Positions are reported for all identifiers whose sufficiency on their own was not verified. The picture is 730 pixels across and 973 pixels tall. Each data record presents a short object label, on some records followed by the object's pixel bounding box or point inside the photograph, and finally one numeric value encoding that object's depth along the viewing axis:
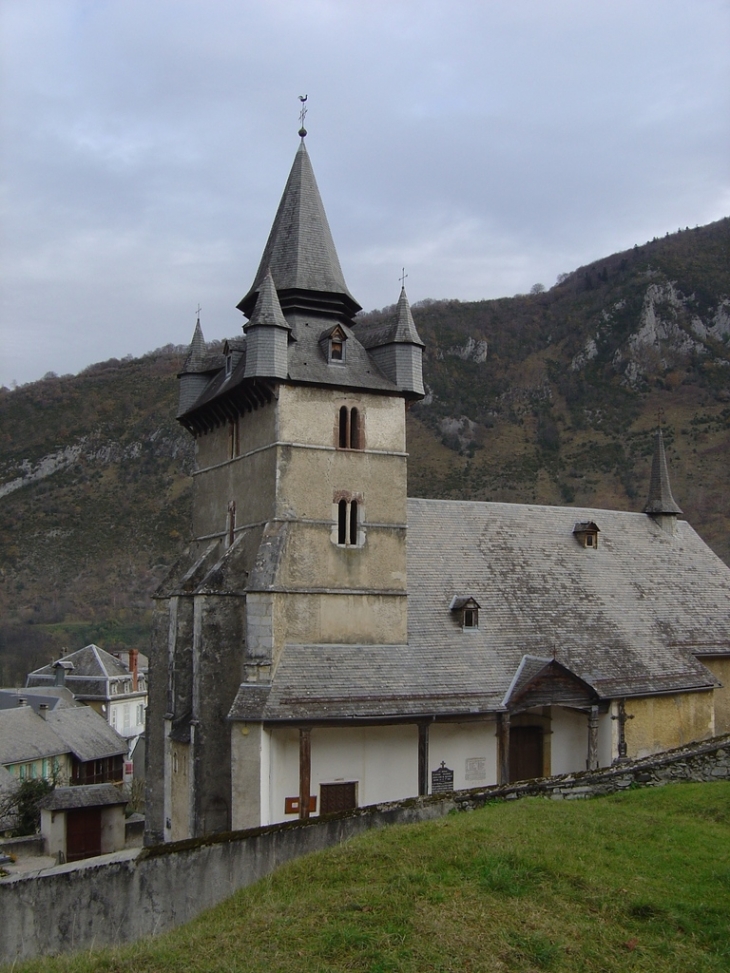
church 24.91
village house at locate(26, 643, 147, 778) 65.25
